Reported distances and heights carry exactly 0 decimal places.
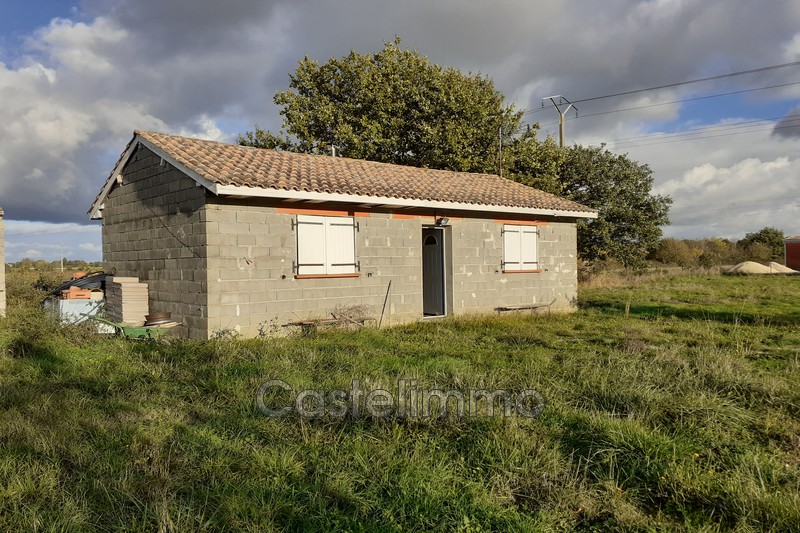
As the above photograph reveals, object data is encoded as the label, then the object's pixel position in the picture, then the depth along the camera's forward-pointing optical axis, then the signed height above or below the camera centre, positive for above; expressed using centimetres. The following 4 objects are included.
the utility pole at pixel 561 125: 2628 +681
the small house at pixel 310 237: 913 +55
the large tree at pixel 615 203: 2350 +252
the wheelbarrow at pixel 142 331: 901 -112
